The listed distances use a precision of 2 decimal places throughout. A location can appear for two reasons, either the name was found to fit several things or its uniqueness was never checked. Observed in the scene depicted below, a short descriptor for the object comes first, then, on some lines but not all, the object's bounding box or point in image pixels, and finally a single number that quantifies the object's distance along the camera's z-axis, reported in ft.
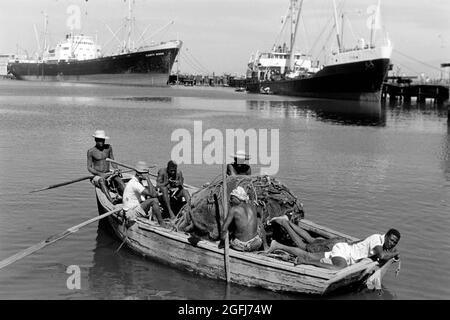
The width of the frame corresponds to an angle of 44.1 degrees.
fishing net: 35.94
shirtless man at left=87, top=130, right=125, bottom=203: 45.73
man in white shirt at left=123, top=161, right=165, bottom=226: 38.63
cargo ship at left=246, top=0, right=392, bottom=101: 239.50
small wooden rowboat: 30.04
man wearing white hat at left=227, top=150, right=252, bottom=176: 41.88
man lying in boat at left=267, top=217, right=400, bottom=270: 30.50
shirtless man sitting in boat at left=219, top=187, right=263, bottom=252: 32.24
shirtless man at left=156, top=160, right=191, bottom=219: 40.81
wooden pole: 32.22
